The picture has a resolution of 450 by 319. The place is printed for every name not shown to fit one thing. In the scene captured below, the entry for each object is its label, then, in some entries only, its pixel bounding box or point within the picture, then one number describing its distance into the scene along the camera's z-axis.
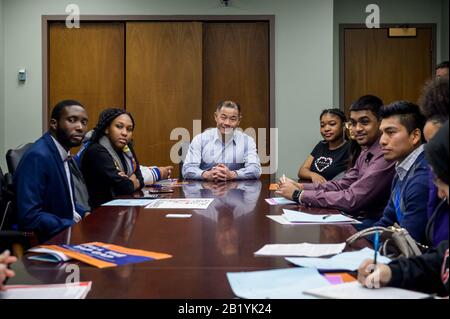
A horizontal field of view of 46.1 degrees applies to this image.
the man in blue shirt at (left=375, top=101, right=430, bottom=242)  2.19
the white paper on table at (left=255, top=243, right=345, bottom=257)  1.59
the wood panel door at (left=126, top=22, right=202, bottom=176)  5.38
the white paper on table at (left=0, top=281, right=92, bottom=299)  1.16
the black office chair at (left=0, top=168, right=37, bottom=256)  2.20
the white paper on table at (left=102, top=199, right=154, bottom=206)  2.76
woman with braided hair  3.38
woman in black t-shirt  4.32
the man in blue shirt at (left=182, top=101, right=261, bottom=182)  4.35
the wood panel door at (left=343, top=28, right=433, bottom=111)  5.99
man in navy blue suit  2.41
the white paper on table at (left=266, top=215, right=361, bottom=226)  2.17
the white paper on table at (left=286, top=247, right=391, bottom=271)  1.41
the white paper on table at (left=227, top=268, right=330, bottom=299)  1.17
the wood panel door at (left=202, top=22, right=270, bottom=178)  5.45
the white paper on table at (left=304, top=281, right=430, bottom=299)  1.13
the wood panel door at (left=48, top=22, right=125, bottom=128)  5.44
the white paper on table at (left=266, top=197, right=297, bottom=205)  2.82
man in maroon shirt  2.64
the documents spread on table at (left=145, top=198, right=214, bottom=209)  2.64
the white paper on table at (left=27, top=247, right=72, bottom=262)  1.49
